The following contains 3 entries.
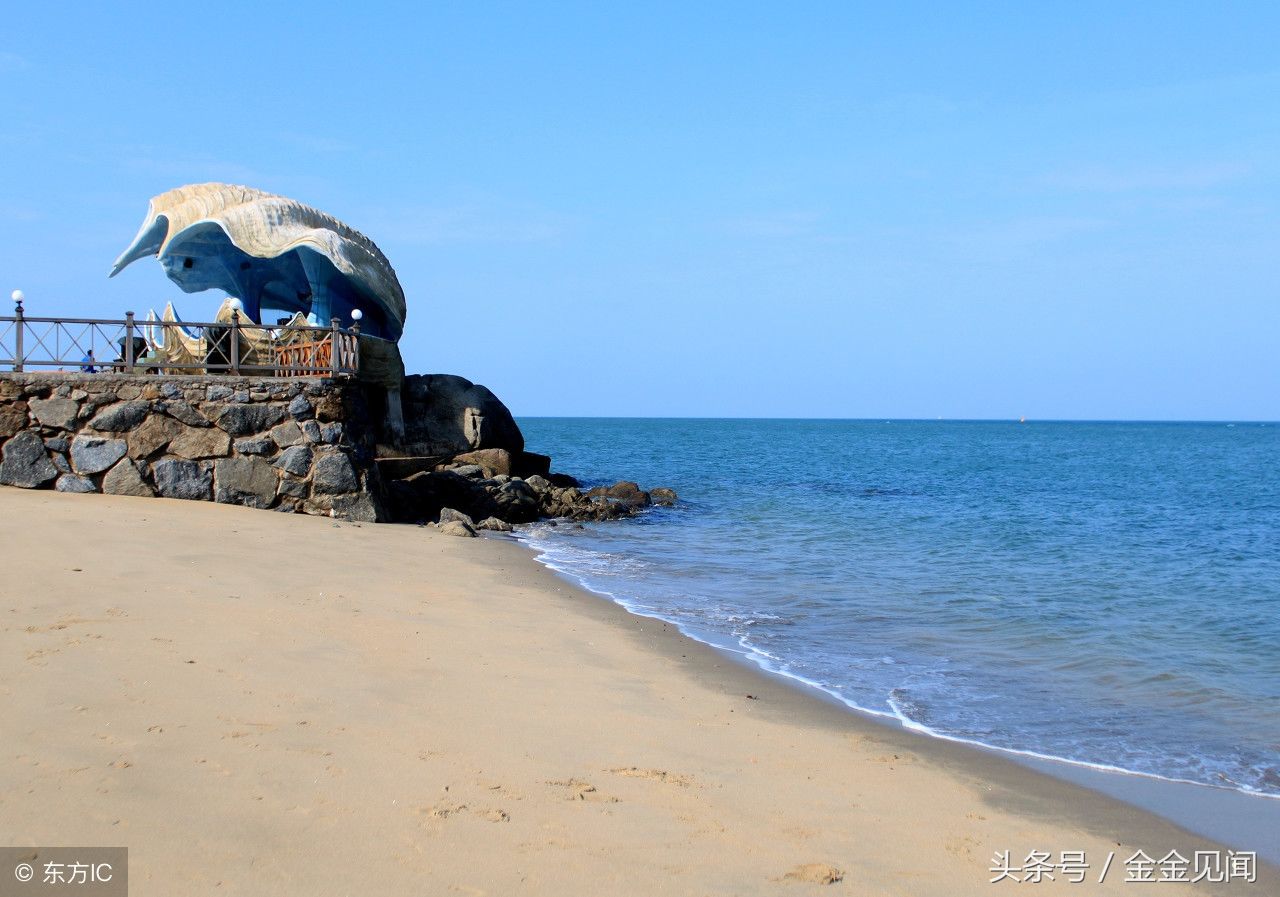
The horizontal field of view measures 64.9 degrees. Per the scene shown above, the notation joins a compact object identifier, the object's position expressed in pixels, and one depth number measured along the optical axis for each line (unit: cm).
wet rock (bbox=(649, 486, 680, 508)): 2878
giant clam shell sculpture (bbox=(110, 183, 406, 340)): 2266
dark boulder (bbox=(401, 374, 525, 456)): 2562
